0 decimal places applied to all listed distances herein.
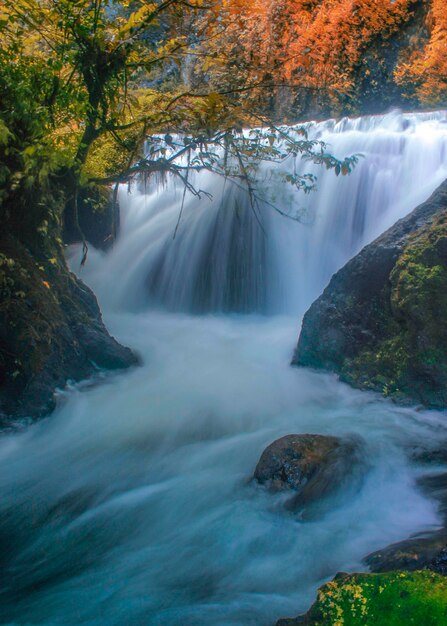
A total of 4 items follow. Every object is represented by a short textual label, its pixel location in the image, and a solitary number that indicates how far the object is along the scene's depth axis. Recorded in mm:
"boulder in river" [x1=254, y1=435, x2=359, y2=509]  3383
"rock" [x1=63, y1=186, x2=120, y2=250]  8250
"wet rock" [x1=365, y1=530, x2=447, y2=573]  2150
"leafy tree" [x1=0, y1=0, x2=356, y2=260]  3973
